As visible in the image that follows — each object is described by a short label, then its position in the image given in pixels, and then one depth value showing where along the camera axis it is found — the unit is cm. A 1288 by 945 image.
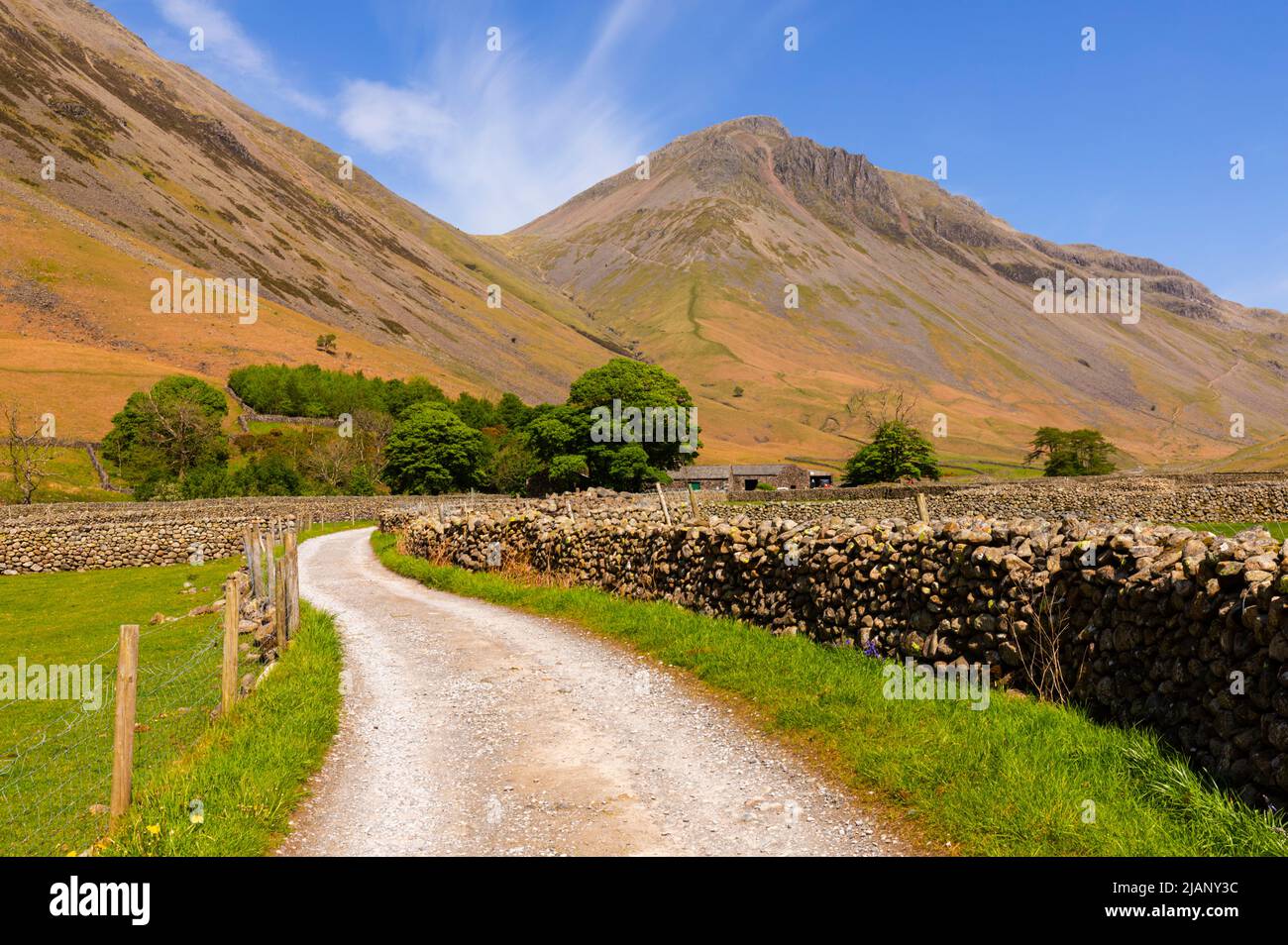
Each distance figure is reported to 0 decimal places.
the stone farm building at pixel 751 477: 9625
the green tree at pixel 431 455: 8244
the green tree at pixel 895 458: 8600
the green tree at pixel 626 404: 8019
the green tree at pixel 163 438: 8146
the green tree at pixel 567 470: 7812
